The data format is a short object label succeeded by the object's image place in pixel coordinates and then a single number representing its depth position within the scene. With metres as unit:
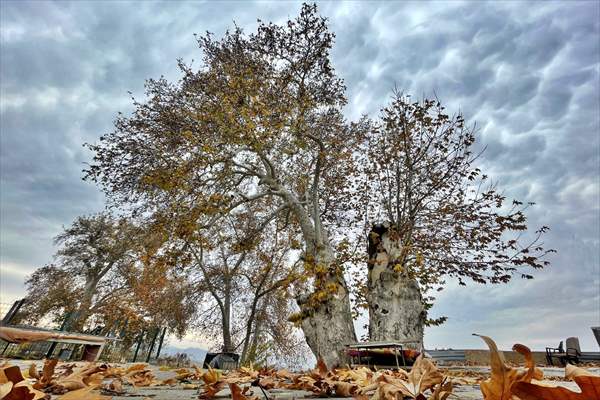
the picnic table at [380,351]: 4.56
